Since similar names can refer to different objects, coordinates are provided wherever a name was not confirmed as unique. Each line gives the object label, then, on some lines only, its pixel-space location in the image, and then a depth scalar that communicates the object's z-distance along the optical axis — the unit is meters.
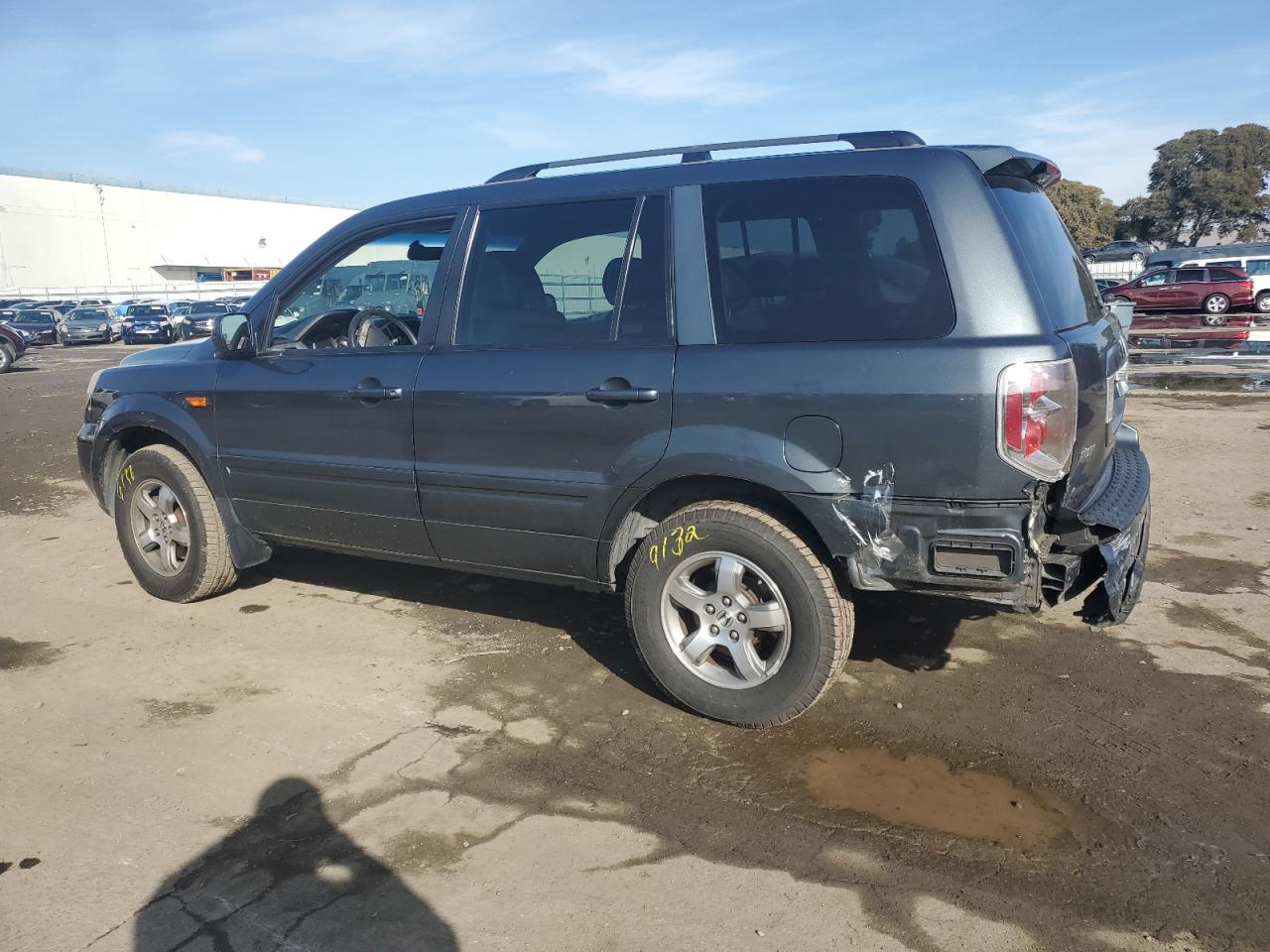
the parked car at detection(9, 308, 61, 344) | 32.31
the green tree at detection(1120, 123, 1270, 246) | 61.34
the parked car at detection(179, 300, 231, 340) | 33.47
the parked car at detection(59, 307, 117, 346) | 33.69
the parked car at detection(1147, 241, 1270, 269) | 30.45
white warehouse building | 62.31
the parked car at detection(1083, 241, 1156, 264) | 49.84
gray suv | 3.15
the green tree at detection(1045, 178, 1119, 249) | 64.31
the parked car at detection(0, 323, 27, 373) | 22.73
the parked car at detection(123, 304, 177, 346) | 33.69
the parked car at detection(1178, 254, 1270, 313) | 28.06
